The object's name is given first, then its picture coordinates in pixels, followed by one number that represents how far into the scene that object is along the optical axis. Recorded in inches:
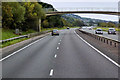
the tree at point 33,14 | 2598.4
